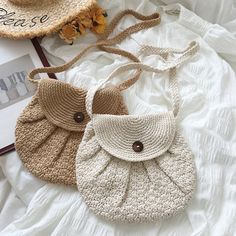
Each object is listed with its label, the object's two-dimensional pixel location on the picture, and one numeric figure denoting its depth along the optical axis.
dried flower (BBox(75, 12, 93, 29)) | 0.84
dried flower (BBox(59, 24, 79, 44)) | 0.83
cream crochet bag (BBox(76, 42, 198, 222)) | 0.67
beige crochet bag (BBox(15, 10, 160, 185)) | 0.72
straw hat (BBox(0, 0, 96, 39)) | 0.82
